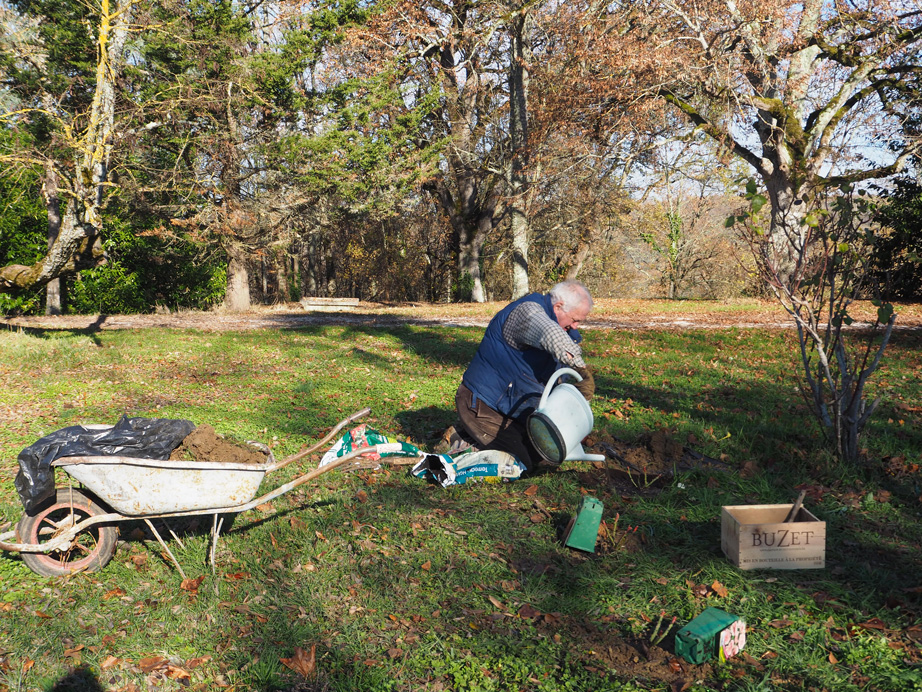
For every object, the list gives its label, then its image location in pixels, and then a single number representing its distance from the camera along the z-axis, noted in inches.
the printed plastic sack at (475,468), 188.1
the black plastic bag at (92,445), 128.1
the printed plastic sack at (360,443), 197.8
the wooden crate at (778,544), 138.1
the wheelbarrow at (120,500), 124.6
